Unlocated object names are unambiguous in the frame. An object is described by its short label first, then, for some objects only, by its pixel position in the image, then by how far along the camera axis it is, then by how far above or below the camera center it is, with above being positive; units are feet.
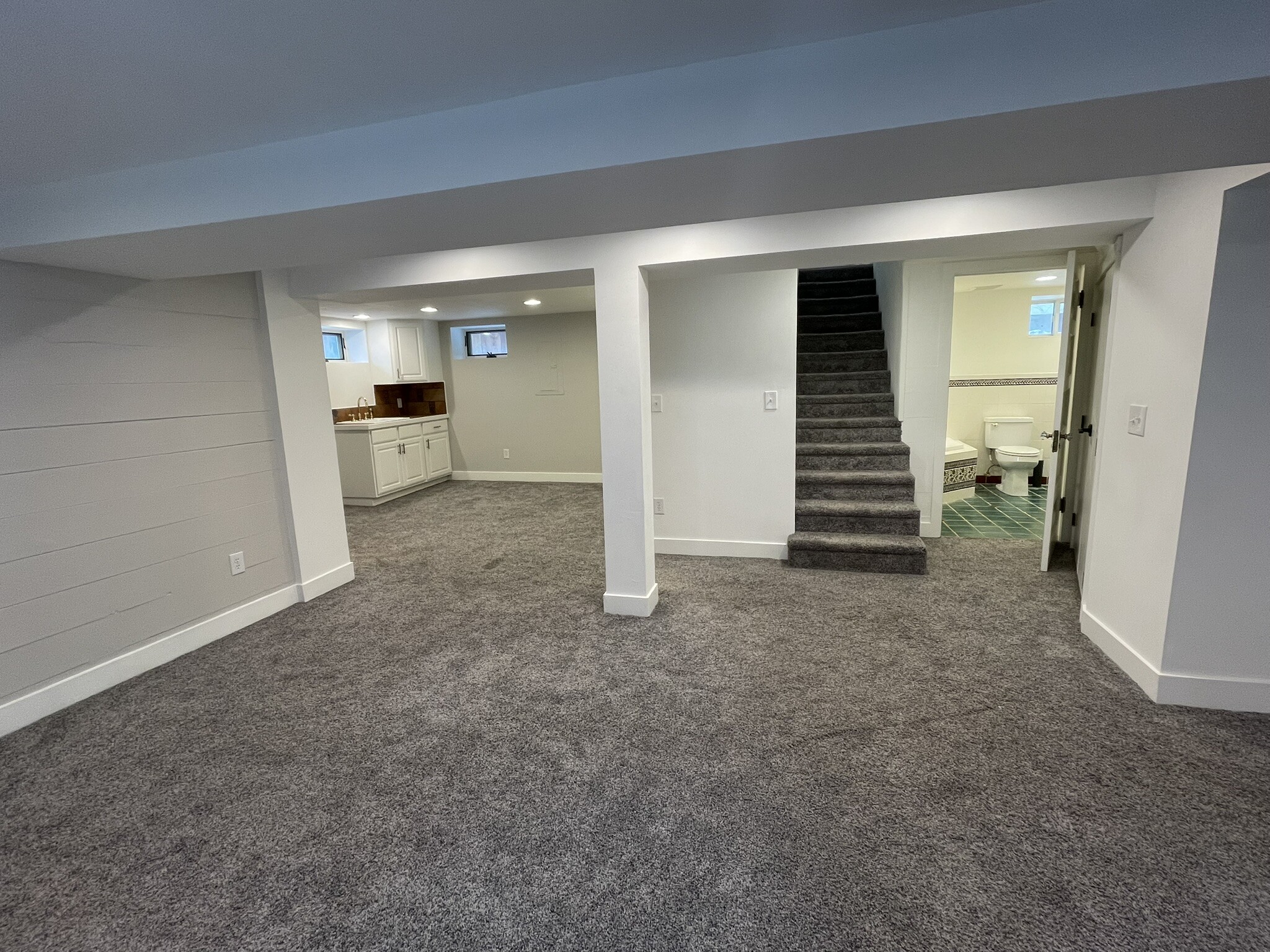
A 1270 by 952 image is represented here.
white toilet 19.26 -2.43
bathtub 18.89 -3.01
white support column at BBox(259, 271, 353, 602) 11.02 -0.82
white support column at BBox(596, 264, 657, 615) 9.71 -0.84
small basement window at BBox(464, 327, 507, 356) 22.81 +1.96
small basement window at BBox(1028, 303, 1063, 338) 21.02 +2.18
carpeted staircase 12.59 -1.72
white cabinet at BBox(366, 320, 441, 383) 21.62 +1.66
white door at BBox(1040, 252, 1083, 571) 11.33 -0.66
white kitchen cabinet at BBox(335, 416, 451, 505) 19.69 -2.20
